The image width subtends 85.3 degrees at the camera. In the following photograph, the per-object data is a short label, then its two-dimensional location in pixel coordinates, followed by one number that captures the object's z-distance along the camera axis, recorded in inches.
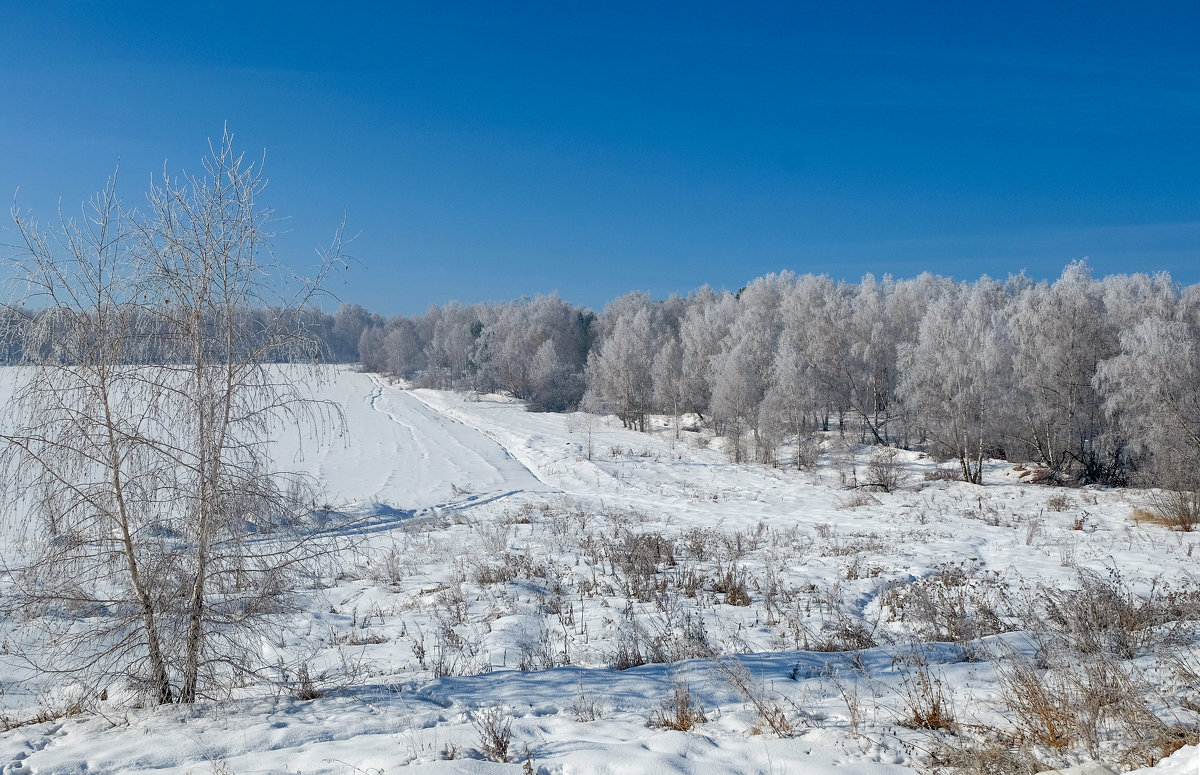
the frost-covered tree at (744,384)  1417.2
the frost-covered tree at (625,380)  2014.0
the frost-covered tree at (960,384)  1134.4
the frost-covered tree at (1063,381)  1219.2
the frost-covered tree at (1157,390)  880.3
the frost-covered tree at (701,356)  1840.6
